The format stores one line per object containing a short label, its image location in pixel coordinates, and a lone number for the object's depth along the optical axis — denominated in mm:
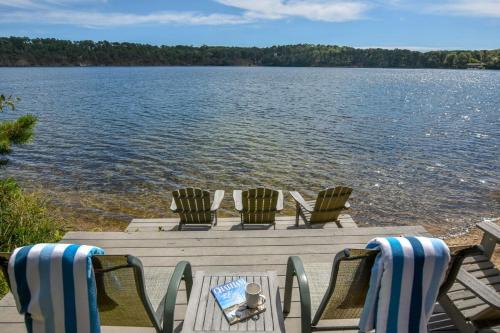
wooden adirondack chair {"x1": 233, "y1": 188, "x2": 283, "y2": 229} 5840
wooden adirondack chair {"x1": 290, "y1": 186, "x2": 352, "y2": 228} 5691
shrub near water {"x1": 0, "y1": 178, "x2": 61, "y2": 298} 5105
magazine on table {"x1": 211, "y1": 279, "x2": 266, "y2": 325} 2504
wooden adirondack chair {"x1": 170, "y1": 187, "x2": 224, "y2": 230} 5734
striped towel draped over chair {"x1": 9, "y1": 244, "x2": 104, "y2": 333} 2100
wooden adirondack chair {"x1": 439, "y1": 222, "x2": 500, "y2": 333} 2689
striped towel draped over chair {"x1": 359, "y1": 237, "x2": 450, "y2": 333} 2166
